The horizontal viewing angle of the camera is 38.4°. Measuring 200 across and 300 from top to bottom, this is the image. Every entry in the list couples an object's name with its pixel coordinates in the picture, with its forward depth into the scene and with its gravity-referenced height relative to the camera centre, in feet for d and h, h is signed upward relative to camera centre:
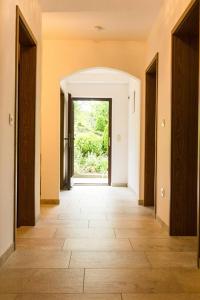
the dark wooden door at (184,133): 9.27 +0.43
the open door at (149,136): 14.10 +0.49
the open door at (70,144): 18.54 +0.09
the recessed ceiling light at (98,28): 12.71 +5.29
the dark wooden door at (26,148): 10.17 -0.10
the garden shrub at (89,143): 26.66 +0.24
